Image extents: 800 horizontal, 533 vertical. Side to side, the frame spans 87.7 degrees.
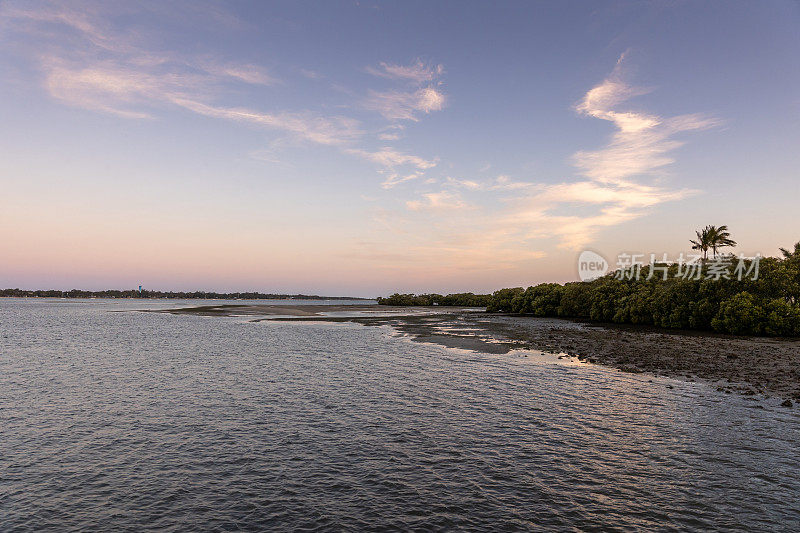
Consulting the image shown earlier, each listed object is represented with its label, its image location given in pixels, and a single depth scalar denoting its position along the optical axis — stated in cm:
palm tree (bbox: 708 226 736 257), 11212
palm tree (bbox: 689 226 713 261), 11506
